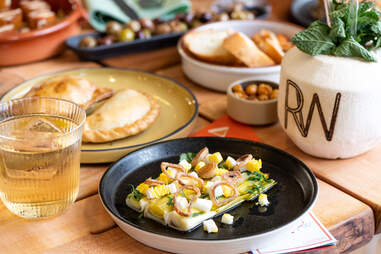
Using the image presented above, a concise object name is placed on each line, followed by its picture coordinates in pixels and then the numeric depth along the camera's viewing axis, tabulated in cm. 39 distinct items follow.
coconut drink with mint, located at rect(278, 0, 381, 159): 121
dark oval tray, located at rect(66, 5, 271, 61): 203
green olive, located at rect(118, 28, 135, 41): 208
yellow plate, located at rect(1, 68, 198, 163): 134
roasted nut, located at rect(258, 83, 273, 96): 156
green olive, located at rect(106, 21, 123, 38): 209
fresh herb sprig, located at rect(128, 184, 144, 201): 111
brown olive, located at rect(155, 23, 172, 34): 216
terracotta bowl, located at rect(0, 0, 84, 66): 201
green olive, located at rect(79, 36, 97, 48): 203
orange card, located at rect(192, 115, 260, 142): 149
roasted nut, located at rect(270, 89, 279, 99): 155
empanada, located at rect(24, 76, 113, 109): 154
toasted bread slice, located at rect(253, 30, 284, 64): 176
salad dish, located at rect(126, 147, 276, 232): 104
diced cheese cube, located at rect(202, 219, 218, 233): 102
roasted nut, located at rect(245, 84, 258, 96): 158
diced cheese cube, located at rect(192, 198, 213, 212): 104
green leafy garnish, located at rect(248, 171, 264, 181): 117
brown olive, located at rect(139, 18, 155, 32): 215
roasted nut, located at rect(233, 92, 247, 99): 156
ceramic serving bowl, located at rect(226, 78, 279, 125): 150
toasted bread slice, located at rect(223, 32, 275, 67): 172
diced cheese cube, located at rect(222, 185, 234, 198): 109
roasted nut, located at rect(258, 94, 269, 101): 154
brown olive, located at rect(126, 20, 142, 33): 211
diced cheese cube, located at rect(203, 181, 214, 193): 110
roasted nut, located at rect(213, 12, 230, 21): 224
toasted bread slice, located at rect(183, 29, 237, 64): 179
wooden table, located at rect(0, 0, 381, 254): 105
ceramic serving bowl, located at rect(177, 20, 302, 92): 169
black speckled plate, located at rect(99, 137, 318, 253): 101
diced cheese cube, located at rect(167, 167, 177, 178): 114
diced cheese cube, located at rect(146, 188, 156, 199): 107
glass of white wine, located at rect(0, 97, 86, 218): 103
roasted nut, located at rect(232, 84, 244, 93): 159
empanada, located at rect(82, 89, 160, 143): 141
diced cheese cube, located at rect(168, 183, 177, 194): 108
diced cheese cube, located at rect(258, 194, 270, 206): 112
